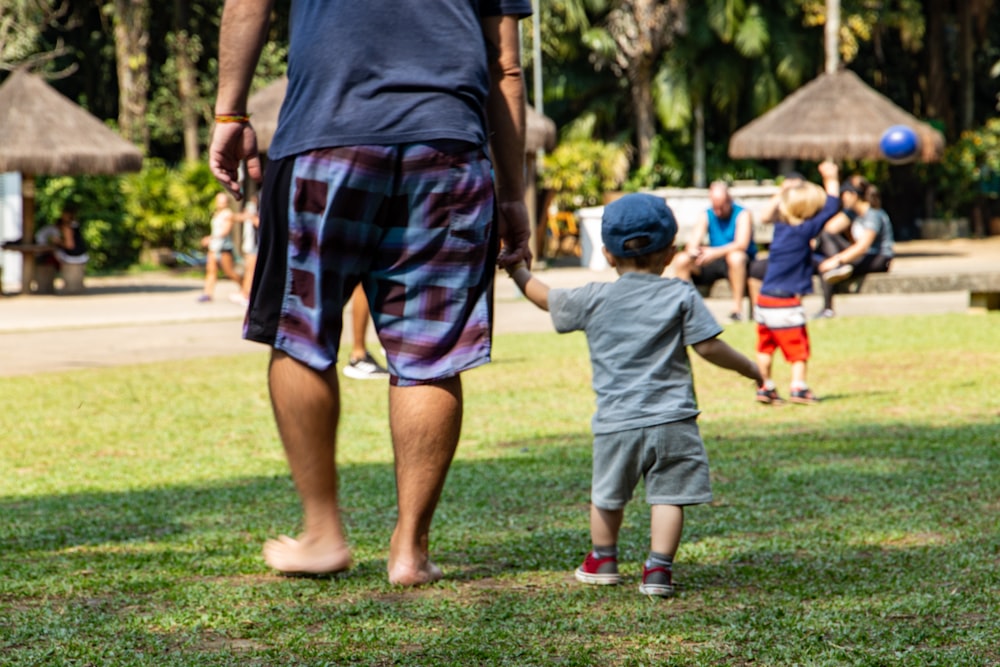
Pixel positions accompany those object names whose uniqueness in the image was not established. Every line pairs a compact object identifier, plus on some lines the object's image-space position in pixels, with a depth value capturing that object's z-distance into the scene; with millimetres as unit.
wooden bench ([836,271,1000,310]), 18188
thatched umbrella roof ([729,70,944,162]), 24672
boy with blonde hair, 8562
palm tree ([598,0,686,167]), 31359
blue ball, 22234
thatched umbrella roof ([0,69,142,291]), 21078
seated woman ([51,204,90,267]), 21906
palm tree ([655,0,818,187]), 31766
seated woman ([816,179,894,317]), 13797
